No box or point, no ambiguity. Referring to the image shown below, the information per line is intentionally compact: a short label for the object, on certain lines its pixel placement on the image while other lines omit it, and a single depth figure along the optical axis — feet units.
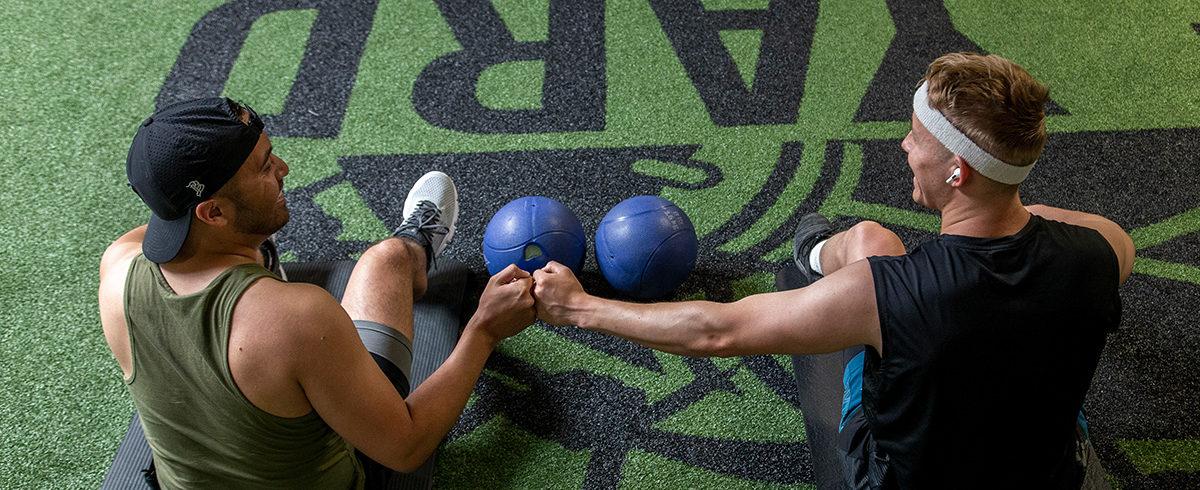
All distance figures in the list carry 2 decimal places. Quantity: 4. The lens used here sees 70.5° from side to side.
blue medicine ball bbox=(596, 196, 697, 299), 8.07
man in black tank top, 5.16
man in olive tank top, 5.02
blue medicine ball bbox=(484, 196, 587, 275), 8.04
